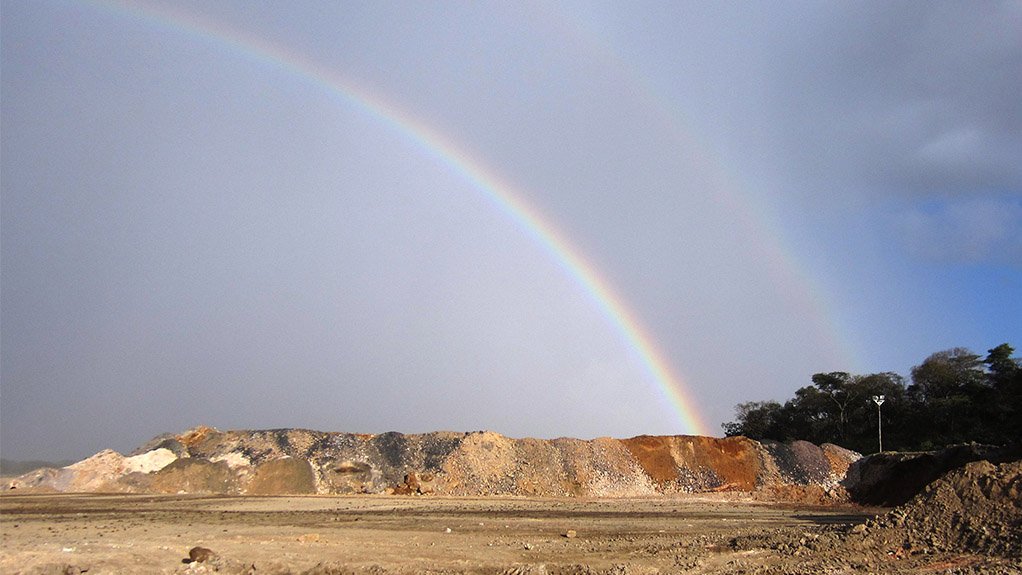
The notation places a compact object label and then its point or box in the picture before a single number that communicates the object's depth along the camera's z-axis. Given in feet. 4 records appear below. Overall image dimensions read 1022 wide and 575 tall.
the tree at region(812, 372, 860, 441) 190.39
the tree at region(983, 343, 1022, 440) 153.99
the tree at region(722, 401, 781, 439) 203.21
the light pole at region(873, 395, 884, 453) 155.98
